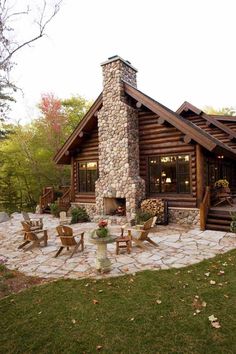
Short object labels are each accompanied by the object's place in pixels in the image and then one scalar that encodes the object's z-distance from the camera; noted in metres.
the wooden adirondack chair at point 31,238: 8.43
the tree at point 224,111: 32.38
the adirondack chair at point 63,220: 13.23
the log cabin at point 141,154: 11.11
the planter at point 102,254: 6.06
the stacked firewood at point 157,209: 11.23
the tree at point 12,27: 9.10
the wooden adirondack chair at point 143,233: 7.79
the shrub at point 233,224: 8.94
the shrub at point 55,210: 15.32
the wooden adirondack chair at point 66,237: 7.41
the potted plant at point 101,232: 6.29
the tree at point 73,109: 24.38
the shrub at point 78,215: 13.35
